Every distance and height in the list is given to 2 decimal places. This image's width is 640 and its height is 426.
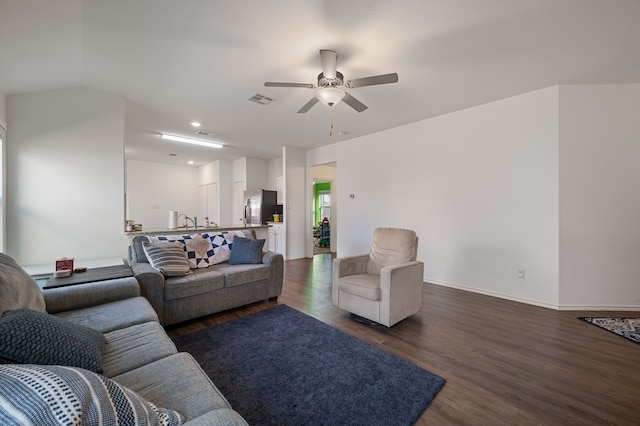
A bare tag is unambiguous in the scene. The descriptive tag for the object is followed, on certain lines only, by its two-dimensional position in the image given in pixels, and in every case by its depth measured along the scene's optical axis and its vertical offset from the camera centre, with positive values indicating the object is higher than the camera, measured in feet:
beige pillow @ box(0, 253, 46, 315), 4.44 -1.47
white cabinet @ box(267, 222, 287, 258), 19.89 -2.14
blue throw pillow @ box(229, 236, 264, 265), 11.05 -1.77
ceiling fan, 7.39 +3.89
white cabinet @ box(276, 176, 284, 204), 23.65 +1.99
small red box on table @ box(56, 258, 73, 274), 7.94 -1.63
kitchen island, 10.87 -0.90
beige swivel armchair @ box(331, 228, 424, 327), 8.28 -2.51
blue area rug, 5.01 -3.95
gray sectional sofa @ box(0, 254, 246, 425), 2.35 -2.41
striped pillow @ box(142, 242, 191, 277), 8.84 -1.68
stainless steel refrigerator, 21.58 +0.45
